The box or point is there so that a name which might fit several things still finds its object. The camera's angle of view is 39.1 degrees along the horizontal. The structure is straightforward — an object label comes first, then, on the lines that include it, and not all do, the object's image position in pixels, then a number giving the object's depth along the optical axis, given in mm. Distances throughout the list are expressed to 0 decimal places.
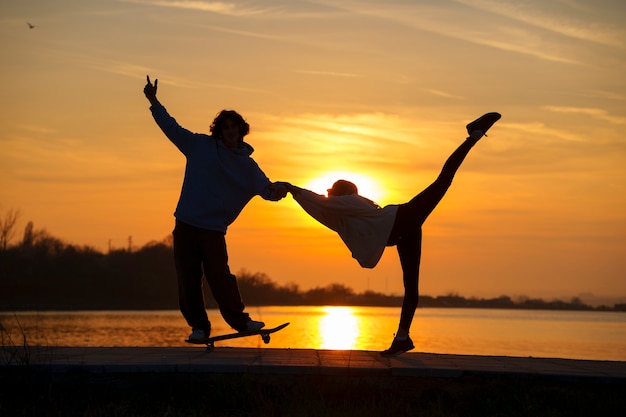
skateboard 8906
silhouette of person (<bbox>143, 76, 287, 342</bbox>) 9086
